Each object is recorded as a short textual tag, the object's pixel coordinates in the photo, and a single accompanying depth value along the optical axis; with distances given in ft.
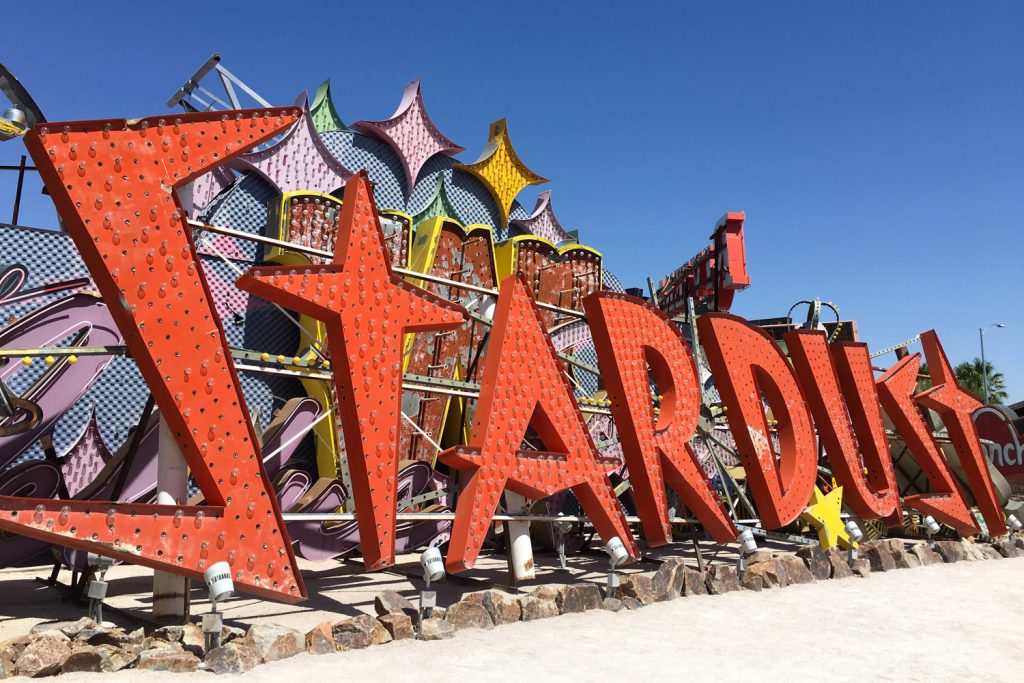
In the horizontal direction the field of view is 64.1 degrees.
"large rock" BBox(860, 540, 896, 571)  46.16
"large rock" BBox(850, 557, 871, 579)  44.05
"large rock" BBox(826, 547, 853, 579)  43.27
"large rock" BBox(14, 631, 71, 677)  20.26
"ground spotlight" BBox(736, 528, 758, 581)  40.60
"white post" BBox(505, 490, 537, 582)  34.47
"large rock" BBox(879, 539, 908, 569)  47.42
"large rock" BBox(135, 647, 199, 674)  21.68
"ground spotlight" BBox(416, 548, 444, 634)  27.43
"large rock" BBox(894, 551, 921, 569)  47.55
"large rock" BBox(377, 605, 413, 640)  26.25
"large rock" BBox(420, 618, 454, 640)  26.48
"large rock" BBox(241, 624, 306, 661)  23.07
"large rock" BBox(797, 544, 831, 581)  42.24
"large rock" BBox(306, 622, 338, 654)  24.07
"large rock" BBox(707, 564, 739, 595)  37.15
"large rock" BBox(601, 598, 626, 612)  32.51
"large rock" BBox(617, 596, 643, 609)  32.96
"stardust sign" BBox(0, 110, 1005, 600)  23.41
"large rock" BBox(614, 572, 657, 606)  33.35
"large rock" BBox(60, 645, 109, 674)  20.88
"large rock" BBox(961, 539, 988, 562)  52.16
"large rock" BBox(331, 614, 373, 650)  24.89
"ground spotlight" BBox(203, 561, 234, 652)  22.50
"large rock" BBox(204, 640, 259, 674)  21.85
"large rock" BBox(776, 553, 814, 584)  40.81
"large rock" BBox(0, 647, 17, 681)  20.12
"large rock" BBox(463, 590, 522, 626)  28.91
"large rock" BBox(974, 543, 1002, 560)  53.62
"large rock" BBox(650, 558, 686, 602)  34.63
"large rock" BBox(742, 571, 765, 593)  38.42
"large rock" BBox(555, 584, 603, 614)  31.37
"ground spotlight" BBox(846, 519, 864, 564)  44.96
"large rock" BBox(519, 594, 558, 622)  29.96
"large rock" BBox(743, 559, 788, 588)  38.91
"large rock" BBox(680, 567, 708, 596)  36.11
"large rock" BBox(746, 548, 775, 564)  40.27
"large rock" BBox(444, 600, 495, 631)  27.84
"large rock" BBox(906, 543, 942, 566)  48.83
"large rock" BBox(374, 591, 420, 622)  27.30
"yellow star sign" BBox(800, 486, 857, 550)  44.45
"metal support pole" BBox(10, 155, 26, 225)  41.21
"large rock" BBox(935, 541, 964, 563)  50.78
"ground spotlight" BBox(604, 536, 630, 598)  34.47
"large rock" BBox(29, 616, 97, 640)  22.80
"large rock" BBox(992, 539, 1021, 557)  55.36
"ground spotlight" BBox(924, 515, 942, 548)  51.60
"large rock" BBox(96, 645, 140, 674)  21.22
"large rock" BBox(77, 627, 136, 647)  22.25
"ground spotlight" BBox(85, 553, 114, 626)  25.22
